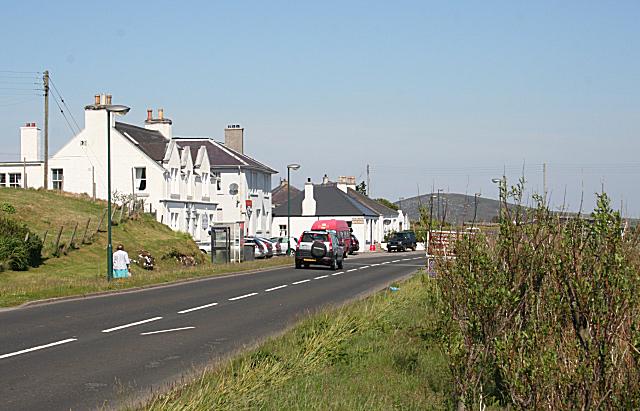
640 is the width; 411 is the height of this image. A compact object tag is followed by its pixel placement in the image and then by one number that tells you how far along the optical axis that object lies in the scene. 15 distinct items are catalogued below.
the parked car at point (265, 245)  55.62
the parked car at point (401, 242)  78.31
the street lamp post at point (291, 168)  55.56
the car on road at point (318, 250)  43.44
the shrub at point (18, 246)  33.84
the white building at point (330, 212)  84.00
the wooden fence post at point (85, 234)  41.62
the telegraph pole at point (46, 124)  54.81
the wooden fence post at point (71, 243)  39.19
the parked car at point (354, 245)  71.69
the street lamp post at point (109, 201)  27.67
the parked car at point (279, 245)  60.97
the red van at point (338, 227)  65.00
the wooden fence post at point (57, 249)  37.96
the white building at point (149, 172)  59.34
